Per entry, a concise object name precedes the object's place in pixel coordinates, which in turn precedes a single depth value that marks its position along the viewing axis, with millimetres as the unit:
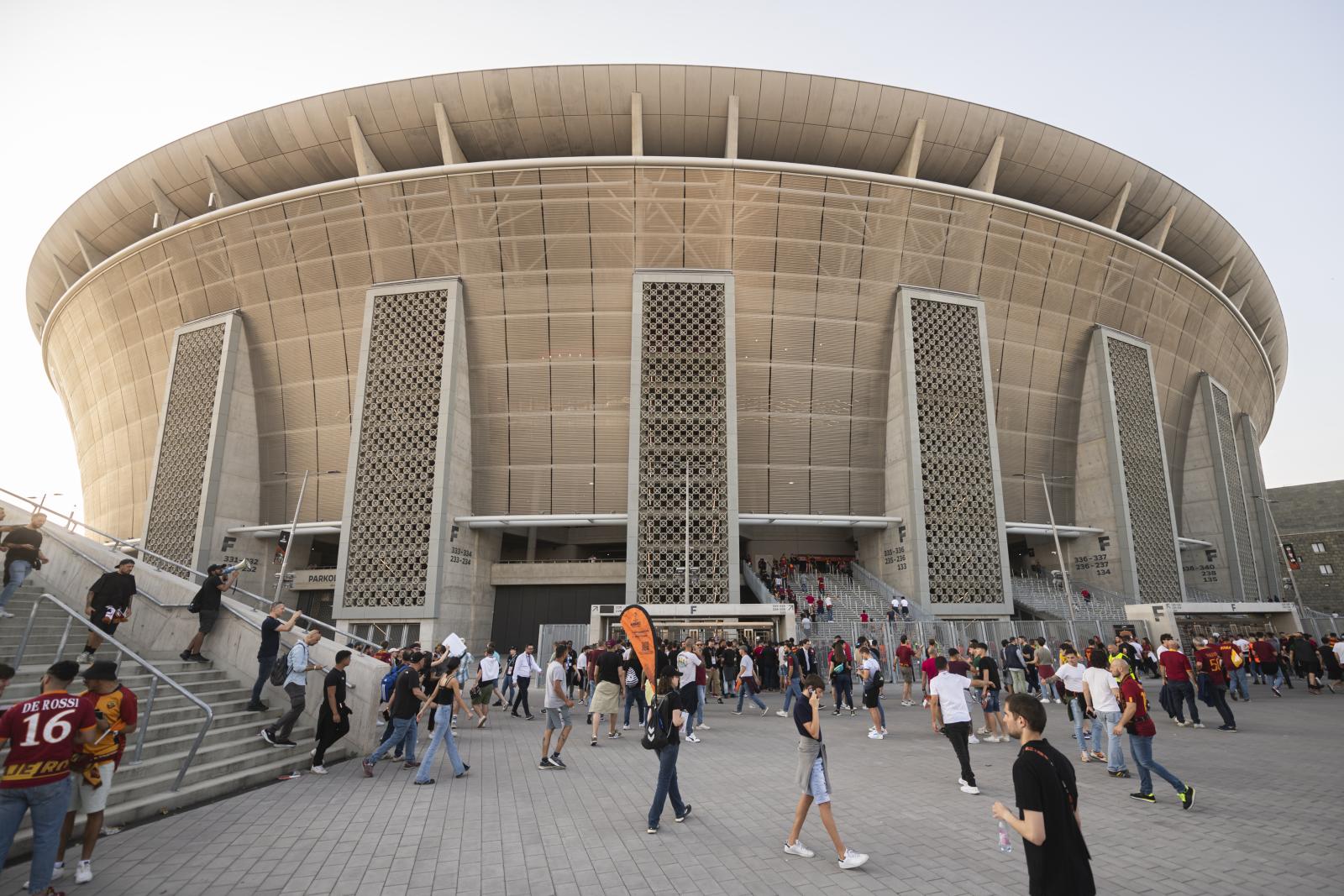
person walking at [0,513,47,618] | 8859
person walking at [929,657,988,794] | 7402
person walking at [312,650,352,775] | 8227
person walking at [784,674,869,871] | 5137
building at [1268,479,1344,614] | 48719
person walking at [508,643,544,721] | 14133
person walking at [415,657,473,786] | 7641
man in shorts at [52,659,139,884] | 4754
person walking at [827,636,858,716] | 13672
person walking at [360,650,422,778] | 8133
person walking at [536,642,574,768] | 8891
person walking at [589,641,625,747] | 10812
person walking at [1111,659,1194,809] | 6688
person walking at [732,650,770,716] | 15391
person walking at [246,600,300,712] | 9242
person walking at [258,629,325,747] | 8461
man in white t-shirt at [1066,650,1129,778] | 7742
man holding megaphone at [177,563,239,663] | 10102
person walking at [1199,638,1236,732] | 11008
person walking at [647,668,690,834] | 5816
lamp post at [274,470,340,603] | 25889
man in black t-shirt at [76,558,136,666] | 8898
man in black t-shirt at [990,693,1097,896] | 2846
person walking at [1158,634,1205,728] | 9383
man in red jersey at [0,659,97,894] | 4113
